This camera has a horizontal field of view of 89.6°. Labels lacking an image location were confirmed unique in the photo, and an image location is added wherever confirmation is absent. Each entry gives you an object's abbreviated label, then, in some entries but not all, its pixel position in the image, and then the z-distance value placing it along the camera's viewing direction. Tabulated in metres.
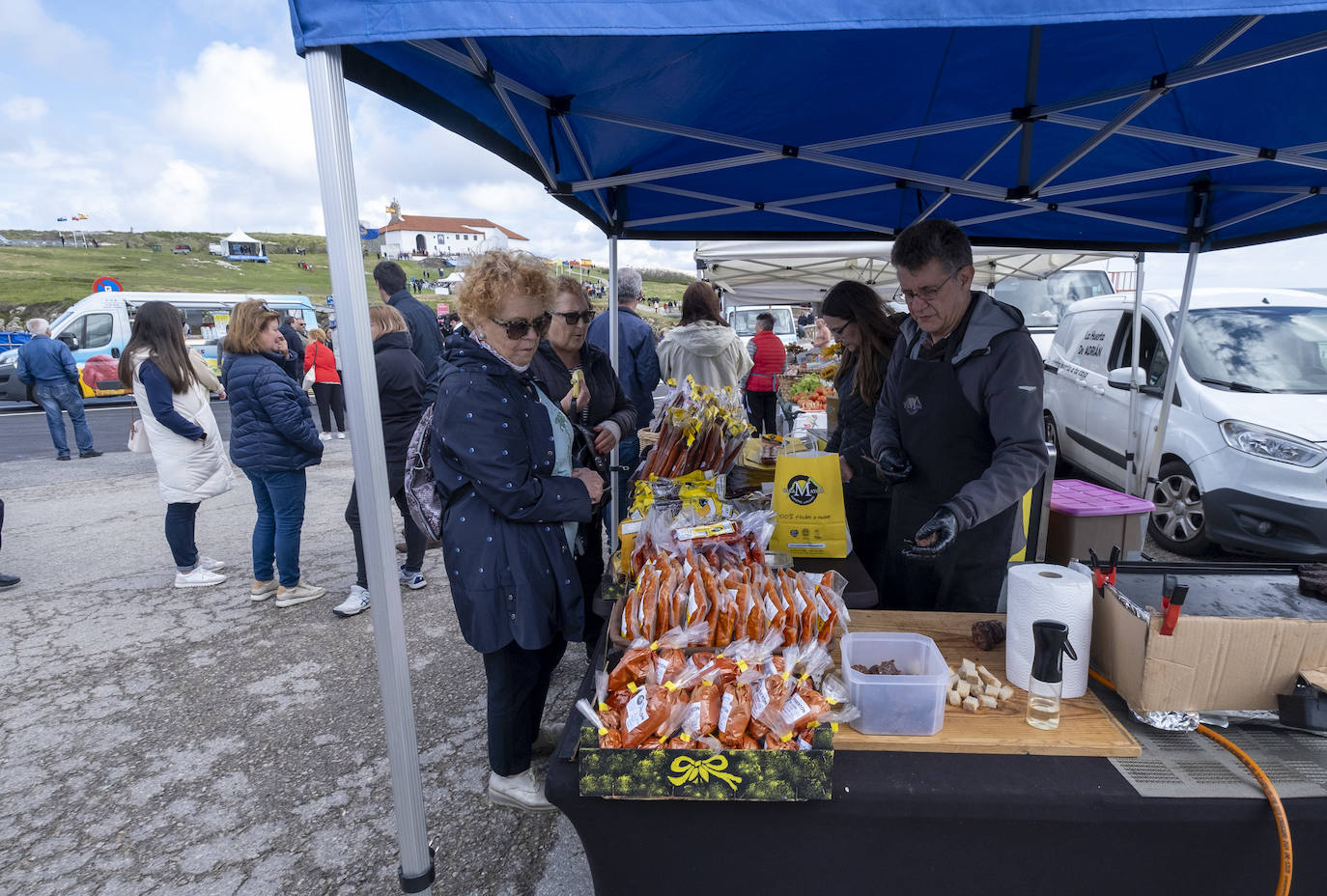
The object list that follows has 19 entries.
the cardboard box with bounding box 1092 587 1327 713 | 1.34
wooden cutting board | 1.35
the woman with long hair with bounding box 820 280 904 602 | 3.21
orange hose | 1.18
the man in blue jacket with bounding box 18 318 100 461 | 9.01
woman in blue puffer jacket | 3.73
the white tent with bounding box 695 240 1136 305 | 7.97
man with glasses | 2.08
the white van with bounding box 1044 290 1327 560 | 4.15
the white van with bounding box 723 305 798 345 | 15.09
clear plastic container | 1.39
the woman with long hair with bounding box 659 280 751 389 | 5.96
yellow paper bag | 2.35
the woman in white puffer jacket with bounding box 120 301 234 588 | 4.00
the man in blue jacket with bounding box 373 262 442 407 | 4.79
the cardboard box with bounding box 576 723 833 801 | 1.24
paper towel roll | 1.42
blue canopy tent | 1.19
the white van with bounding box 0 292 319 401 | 14.14
